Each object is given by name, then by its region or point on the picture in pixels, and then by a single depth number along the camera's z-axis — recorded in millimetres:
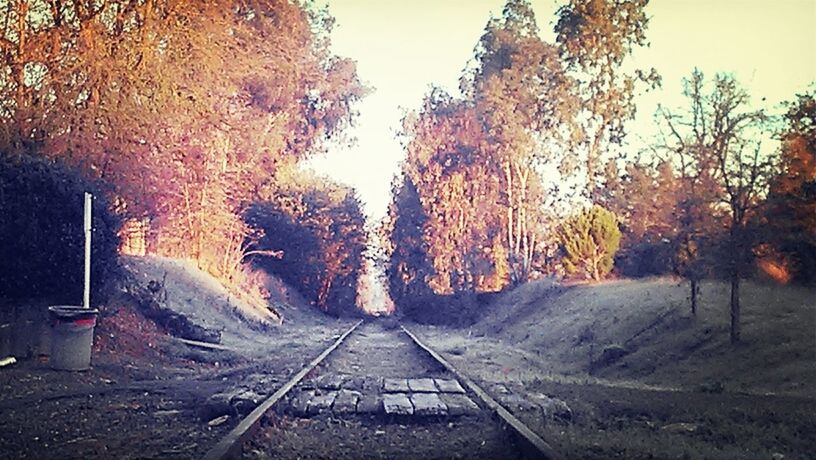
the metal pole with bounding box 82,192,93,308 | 12408
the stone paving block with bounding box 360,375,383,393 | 10336
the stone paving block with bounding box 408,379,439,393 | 10066
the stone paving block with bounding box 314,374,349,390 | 10539
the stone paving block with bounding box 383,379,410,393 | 10172
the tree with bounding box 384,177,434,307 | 43094
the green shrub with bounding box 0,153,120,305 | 12523
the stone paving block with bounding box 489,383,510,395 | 10231
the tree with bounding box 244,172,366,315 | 40875
